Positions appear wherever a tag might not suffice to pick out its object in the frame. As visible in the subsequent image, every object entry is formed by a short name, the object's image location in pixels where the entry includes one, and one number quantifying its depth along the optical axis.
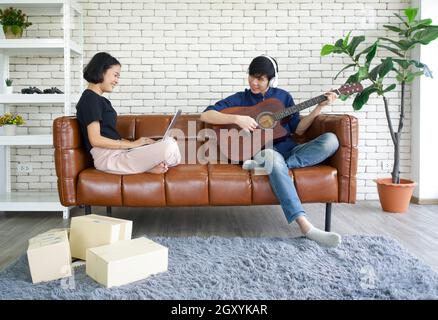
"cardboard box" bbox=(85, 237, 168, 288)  1.75
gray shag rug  1.67
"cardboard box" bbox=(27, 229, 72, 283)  1.81
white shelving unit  3.12
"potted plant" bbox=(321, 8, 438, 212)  3.21
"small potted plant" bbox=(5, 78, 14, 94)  3.32
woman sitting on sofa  2.49
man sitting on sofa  2.37
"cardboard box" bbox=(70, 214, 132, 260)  2.04
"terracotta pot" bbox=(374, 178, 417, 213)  3.26
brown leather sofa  2.53
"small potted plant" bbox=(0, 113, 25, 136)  3.23
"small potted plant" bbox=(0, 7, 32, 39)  3.18
